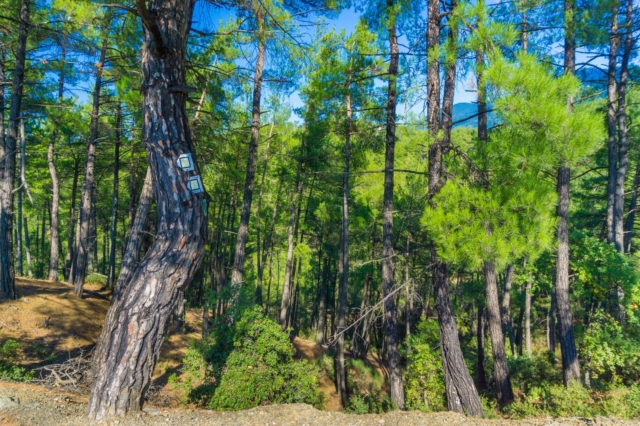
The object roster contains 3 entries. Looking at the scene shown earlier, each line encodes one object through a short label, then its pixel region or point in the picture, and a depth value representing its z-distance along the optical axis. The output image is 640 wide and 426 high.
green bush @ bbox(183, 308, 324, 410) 4.86
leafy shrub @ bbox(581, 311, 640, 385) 7.73
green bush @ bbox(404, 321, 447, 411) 8.17
